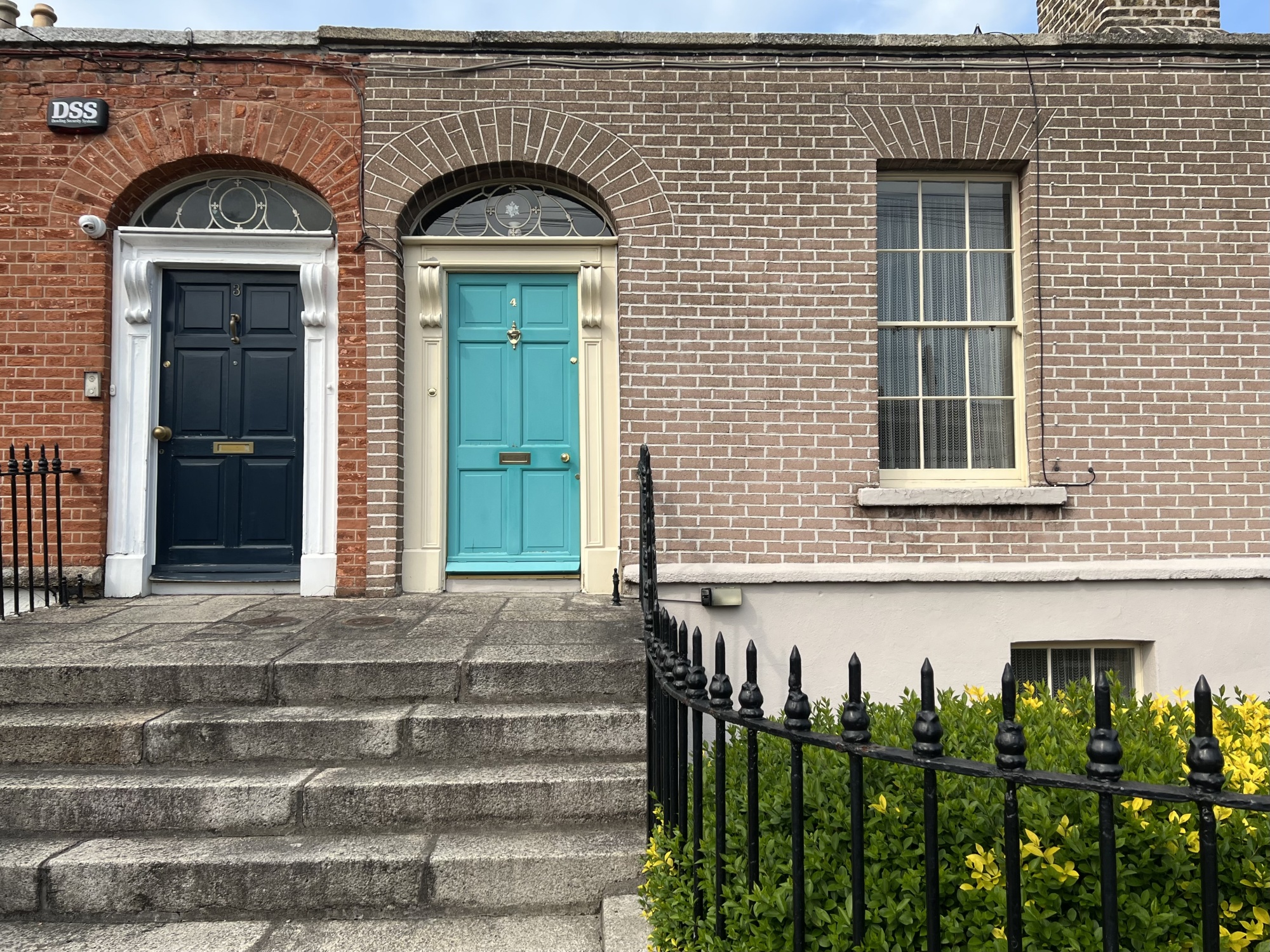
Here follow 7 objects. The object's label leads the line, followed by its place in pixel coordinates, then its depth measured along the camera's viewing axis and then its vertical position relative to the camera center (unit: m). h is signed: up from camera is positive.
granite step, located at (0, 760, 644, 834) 3.28 -1.17
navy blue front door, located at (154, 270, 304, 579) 6.14 +0.51
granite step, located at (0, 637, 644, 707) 3.87 -0.80
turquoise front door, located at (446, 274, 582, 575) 6.14 +0.60
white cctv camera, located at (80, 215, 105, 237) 5.80 +1.97
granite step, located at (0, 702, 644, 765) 3.59 -0.99
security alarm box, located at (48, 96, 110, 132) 5.83 +2.75
